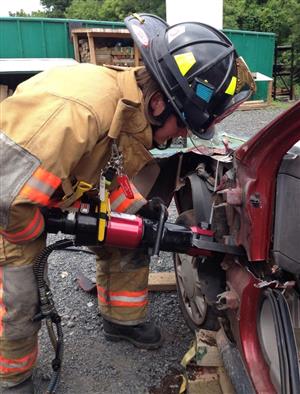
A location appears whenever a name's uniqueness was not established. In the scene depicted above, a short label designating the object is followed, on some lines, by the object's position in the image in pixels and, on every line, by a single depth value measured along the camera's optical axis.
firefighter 1.56
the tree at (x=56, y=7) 41.25
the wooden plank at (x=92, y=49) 10.11
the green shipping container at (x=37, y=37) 11.27
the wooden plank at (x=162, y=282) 3.00
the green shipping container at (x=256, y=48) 14.16
